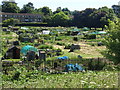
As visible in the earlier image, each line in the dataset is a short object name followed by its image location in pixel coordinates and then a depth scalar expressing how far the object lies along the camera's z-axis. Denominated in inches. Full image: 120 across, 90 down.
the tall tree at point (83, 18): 3905.5
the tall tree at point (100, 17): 3606.3
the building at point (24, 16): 4722.0
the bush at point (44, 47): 1591.8
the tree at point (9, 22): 3745.1
